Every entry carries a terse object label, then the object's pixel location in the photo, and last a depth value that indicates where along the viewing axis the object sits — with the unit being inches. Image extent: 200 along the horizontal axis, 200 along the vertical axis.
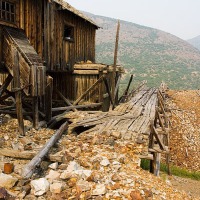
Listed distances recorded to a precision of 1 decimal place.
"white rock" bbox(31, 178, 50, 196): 204.1
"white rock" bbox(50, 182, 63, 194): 207.1
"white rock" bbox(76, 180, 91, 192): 209.0
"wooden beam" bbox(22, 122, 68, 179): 224.5
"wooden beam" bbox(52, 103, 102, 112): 499.6
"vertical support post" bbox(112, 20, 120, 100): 544.2
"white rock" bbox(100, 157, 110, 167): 253.1
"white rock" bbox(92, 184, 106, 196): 205.5
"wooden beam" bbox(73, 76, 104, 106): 553.0
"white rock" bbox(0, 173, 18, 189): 208.4
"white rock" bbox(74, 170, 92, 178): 227.3
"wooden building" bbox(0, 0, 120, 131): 359.9
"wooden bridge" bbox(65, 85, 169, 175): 320.2
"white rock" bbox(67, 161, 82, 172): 236.3
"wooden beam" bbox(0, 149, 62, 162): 263.9
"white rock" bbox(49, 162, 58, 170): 246.6
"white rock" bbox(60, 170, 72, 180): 224.1
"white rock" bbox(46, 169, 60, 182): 226.5
